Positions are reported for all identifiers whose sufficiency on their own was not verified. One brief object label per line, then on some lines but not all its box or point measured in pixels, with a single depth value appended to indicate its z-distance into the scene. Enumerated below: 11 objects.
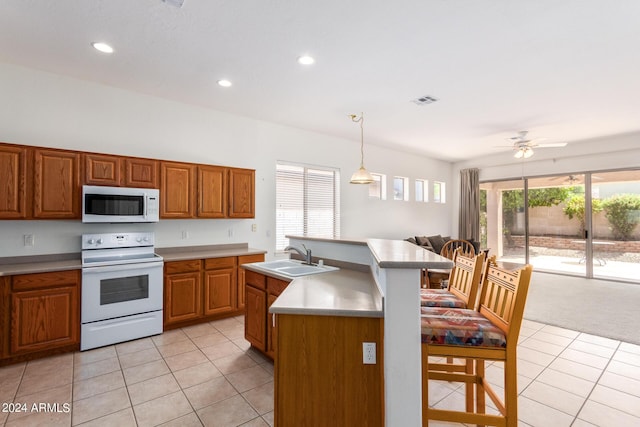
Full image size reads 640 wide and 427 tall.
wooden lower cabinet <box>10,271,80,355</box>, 2.77
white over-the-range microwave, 3.22
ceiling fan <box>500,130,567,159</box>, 5.55
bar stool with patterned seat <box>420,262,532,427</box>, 1.61
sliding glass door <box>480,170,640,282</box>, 6.04
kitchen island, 1.67
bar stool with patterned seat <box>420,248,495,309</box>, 2.08
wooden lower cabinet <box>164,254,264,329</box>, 3.62
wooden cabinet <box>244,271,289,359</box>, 2.75
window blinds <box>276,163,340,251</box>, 5.25
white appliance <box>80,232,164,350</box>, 3.08
